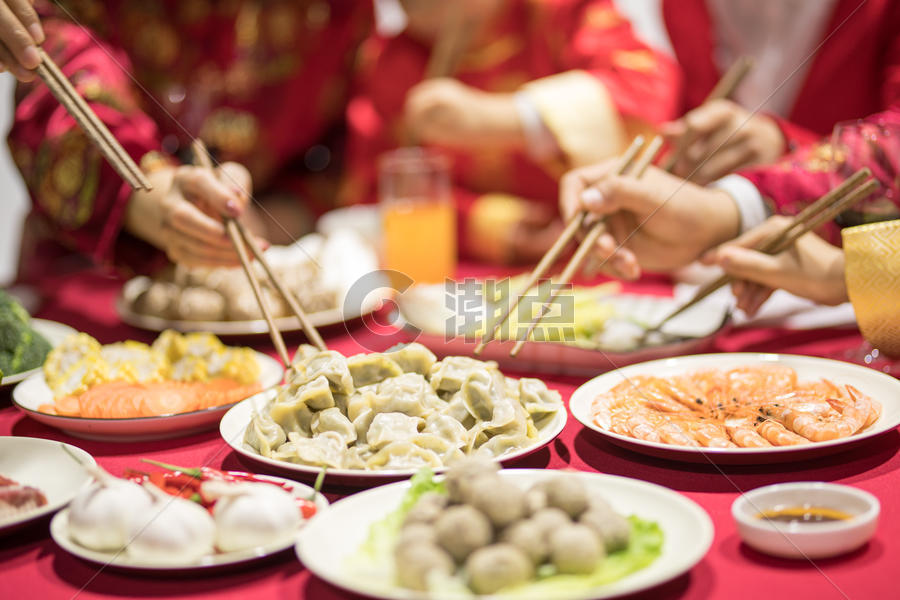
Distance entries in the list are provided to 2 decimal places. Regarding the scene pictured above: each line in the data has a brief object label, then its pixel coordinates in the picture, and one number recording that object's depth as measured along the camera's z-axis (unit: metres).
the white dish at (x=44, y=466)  0.98
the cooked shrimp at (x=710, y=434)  1.03
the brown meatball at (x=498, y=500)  0.73
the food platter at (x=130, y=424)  1.17
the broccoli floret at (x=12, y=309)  1.45
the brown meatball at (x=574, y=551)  0.71
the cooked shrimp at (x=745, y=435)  1.01
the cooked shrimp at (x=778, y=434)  1.00
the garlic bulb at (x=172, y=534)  0.79
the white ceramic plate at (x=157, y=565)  0.79
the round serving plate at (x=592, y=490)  0.71
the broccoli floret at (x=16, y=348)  1.43
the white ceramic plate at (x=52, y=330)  1.61
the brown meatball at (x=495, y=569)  0.69
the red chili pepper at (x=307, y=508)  0.88
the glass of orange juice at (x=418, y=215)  2.25
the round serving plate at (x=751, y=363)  0.98
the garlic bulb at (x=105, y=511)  0.80
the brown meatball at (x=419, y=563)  0.70
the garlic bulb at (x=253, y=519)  0.81
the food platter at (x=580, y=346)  1.42
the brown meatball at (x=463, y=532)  0.72
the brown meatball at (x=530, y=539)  0.72
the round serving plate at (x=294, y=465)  0.95
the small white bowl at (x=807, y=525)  0.79
